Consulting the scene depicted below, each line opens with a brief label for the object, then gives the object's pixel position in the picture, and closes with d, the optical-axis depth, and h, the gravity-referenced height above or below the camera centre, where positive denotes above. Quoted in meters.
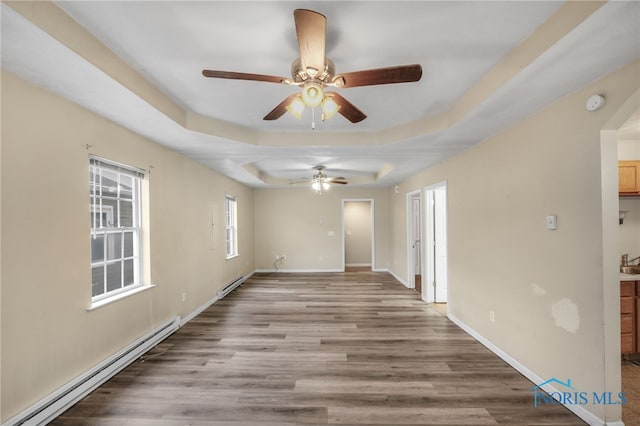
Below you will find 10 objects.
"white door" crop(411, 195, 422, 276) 5.73 -0.40
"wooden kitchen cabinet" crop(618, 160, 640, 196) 2.84 +0.35
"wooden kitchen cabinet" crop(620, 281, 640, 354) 2.58 -1.00
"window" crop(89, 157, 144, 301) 2.49 -0.08
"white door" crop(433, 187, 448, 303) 4.78 -0.59
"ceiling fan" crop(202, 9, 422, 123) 1.35 +0.79
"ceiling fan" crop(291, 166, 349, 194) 5.32 +0.68
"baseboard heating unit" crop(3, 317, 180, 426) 1.82 -1.33
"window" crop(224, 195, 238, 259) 5.96 -0.21
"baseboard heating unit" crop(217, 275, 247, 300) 5.02 -1.41
